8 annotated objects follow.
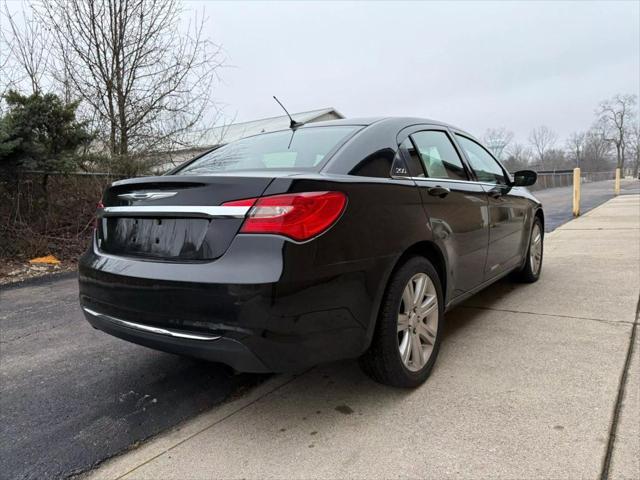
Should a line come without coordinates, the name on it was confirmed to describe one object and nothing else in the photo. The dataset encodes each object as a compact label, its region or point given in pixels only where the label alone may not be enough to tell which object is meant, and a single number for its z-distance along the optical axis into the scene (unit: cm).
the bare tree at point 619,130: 7319
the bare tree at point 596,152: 7700
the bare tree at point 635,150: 7525
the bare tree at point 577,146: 8075
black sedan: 194
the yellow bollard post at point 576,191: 1216
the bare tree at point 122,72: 950
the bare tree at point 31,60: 920
